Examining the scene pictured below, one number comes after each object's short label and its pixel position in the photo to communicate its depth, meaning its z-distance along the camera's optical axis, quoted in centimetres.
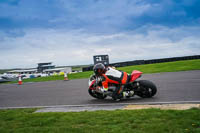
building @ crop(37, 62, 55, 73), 9775
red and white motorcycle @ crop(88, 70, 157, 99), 762
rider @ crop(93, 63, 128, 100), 767
